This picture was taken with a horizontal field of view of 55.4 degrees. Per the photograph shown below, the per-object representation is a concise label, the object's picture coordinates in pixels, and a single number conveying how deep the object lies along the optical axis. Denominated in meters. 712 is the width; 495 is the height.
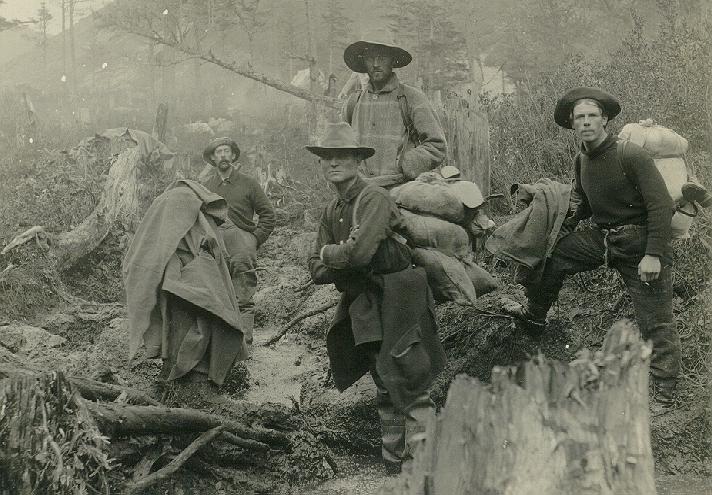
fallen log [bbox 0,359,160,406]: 4.16
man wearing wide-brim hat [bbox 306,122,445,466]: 4.36
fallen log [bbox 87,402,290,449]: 3.74
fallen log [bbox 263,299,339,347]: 6.91
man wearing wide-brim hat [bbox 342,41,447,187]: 5.61
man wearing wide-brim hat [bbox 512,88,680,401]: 4.39
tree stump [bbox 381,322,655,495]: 1.94
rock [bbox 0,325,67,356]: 6.50
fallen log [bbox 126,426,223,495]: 3.69
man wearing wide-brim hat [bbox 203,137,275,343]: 7.54
